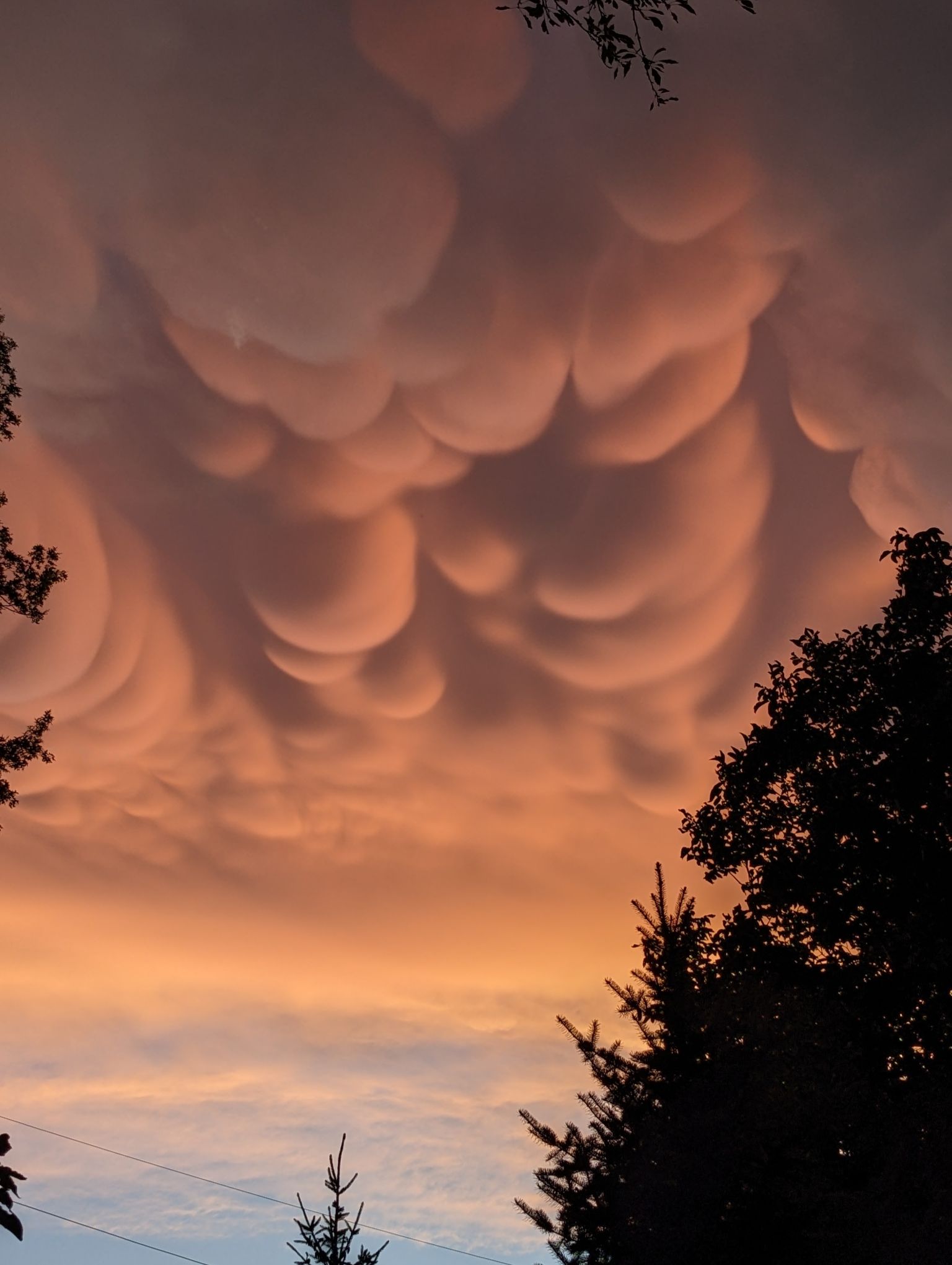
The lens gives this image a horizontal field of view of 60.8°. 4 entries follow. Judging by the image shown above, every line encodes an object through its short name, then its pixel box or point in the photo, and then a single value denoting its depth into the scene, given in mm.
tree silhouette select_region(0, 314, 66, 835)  18062
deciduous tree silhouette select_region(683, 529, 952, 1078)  16094
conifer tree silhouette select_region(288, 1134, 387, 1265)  17906
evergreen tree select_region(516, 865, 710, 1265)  13773
